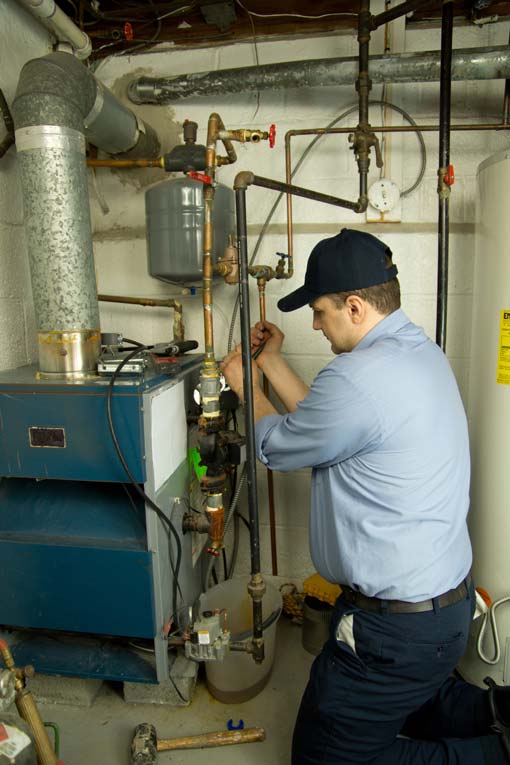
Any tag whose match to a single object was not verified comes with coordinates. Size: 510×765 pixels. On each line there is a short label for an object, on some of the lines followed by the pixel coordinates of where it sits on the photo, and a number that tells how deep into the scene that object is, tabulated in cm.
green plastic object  144
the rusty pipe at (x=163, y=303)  174
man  106
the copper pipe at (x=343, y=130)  160
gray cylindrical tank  155
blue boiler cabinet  119
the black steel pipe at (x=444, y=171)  146
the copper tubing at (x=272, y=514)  188
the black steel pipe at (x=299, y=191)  118
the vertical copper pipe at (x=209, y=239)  118
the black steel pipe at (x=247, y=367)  116
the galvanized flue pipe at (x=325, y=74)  151
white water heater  136
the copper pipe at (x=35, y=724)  92
